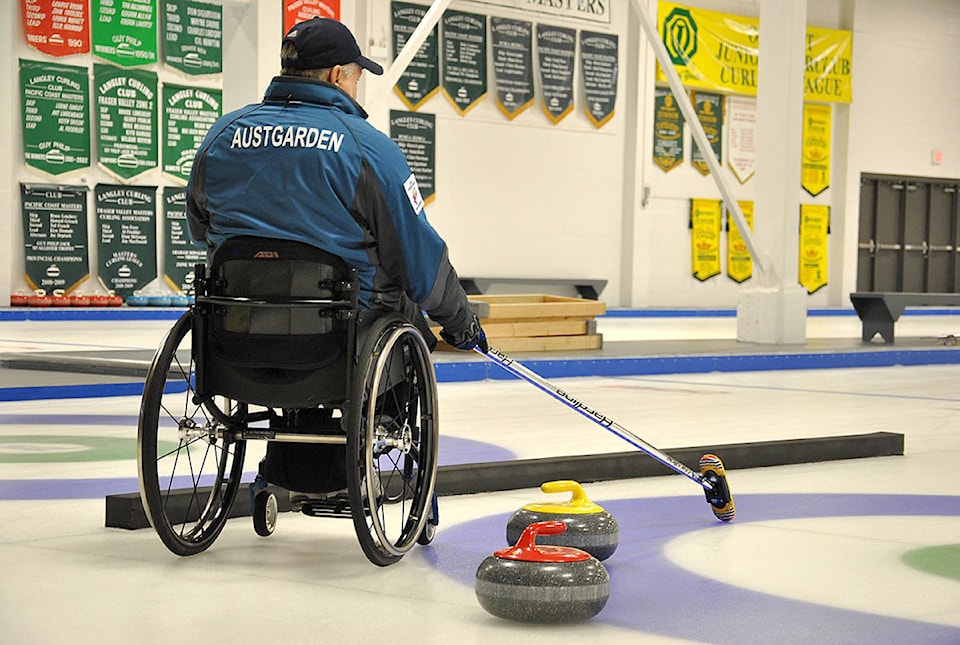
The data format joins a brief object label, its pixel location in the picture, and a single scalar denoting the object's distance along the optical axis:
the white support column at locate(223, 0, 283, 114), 12.92
